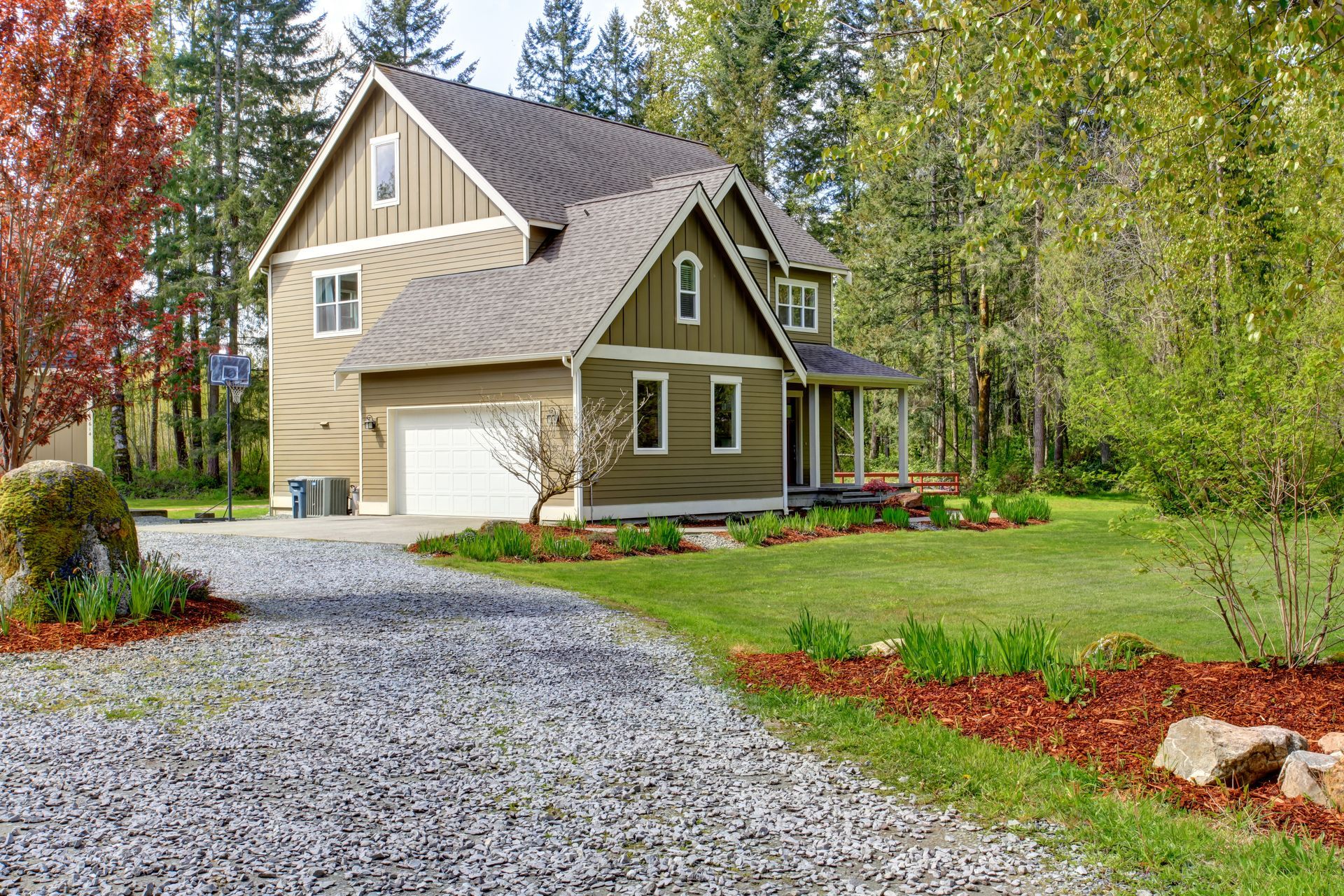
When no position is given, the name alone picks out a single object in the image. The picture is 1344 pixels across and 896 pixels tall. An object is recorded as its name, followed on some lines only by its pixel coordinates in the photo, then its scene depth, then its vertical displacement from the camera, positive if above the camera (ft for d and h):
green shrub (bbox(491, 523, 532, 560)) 46.06 -3.68
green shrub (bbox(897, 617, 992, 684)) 21.38 -3.97
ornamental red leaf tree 31.91 +8.17
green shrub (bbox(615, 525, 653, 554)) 48.98 -3.85
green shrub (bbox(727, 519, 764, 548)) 54.44 -4.10
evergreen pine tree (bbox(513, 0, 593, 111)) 165.89 +59.30
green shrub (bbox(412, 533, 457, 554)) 47.34 -3.79
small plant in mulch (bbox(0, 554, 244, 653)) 26.73 -3.86
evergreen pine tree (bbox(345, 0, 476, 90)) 144.97 +54.55
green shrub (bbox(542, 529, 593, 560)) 46.91 -3.95
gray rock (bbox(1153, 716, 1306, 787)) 15.52 -4.32
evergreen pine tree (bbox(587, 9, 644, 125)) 163.84 +55.84
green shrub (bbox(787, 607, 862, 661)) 23.85 -4.08
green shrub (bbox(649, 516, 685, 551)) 50.44 -3.73
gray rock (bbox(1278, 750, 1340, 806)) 14.83 -4.44
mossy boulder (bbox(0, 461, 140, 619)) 28.32 -1.79
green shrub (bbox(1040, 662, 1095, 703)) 19.75 -4.24
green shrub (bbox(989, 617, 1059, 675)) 20.93 -3.82
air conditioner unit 73.15 -2.54
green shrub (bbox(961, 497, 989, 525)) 67.56 -3.96
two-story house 63.72 +8.57
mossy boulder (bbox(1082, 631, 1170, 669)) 21.98 -4.12
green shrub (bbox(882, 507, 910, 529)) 63.72 -3.93
